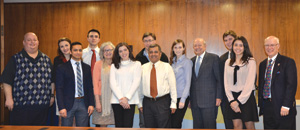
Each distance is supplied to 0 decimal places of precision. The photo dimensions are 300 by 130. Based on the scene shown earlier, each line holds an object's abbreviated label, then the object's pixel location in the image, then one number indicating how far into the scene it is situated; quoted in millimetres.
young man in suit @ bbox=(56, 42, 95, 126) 2951
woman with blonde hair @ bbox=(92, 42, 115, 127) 3221
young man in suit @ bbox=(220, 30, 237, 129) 3145
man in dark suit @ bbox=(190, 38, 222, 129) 3127
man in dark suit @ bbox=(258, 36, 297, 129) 2801
